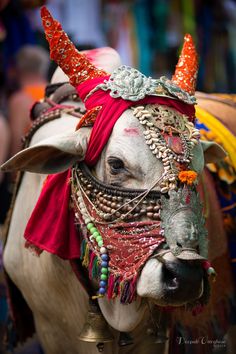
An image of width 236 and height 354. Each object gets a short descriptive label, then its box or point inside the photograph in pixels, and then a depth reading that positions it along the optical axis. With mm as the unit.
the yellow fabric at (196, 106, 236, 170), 4414
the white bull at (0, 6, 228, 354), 3158
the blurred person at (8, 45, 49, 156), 6512
